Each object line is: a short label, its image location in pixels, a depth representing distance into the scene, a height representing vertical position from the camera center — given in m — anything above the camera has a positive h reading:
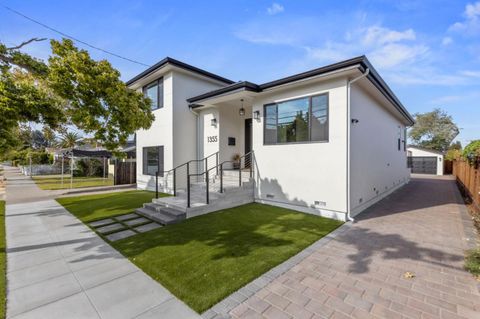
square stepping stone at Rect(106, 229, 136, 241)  4.84 -1.74
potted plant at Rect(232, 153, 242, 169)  10.14 -0.01
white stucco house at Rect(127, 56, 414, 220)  6.16 +1.01
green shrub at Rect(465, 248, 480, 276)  3.36 -1.67
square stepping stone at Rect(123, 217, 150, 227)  5.80 -1.71
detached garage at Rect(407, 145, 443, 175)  23.67 -0.08
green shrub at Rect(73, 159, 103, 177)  21.16 -0.82
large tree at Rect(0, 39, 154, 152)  4.17 +1.40
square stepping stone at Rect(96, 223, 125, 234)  5.27 -1.72
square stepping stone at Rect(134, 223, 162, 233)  5.35 -1.72
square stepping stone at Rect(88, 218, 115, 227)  5.81 -1.72
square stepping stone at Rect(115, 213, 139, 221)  6.35 -1.71
